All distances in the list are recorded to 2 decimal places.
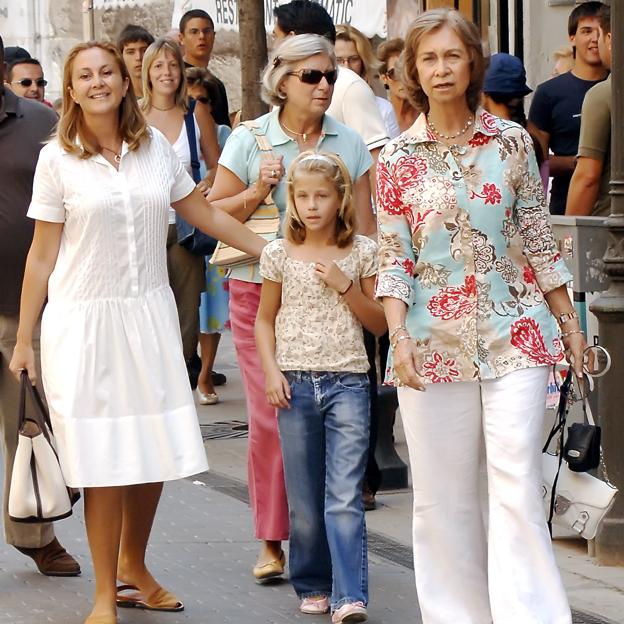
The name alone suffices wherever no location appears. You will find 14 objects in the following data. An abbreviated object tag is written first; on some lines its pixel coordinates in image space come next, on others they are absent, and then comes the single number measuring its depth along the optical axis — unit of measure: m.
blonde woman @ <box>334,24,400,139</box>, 16.16
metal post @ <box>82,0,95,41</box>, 28.73
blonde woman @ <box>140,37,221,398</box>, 17.69
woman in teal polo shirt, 11.08
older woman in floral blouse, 8.91
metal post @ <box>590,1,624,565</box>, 11.47
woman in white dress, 9.93
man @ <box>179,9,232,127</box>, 21.55
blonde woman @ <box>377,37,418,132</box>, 15.69
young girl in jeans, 10.21
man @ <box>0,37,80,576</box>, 11.47
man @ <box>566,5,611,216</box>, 13.02
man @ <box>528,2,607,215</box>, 16.04
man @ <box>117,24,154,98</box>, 20.73
